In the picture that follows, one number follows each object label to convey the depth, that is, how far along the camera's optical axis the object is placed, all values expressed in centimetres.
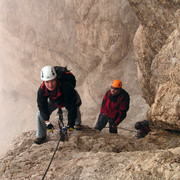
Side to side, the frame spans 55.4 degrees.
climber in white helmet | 374
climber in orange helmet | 514
